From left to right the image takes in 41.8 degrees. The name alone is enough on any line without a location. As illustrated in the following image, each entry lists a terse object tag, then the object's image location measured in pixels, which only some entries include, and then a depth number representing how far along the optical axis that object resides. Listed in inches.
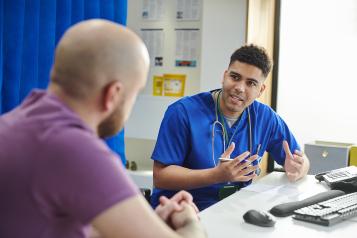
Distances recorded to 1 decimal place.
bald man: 30.8
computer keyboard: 56.9
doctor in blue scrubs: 80.2
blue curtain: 80.8
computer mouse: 55.6
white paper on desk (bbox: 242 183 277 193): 75.0
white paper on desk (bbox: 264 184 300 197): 73.1
